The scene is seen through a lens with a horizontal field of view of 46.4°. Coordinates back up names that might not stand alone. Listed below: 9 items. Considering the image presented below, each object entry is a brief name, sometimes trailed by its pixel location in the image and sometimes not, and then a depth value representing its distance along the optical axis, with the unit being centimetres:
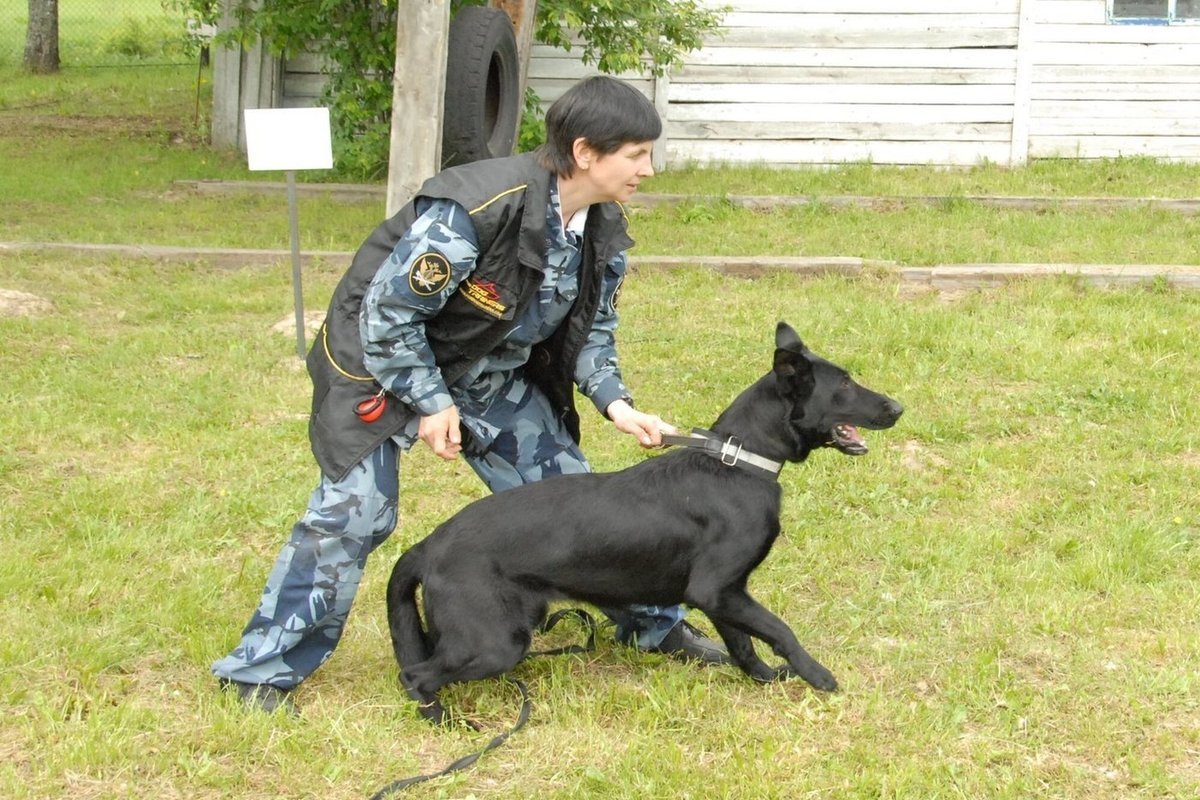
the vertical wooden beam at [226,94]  1420
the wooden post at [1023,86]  1330
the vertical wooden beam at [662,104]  1352
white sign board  757
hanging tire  1042
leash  352
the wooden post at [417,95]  775
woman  365
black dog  372
